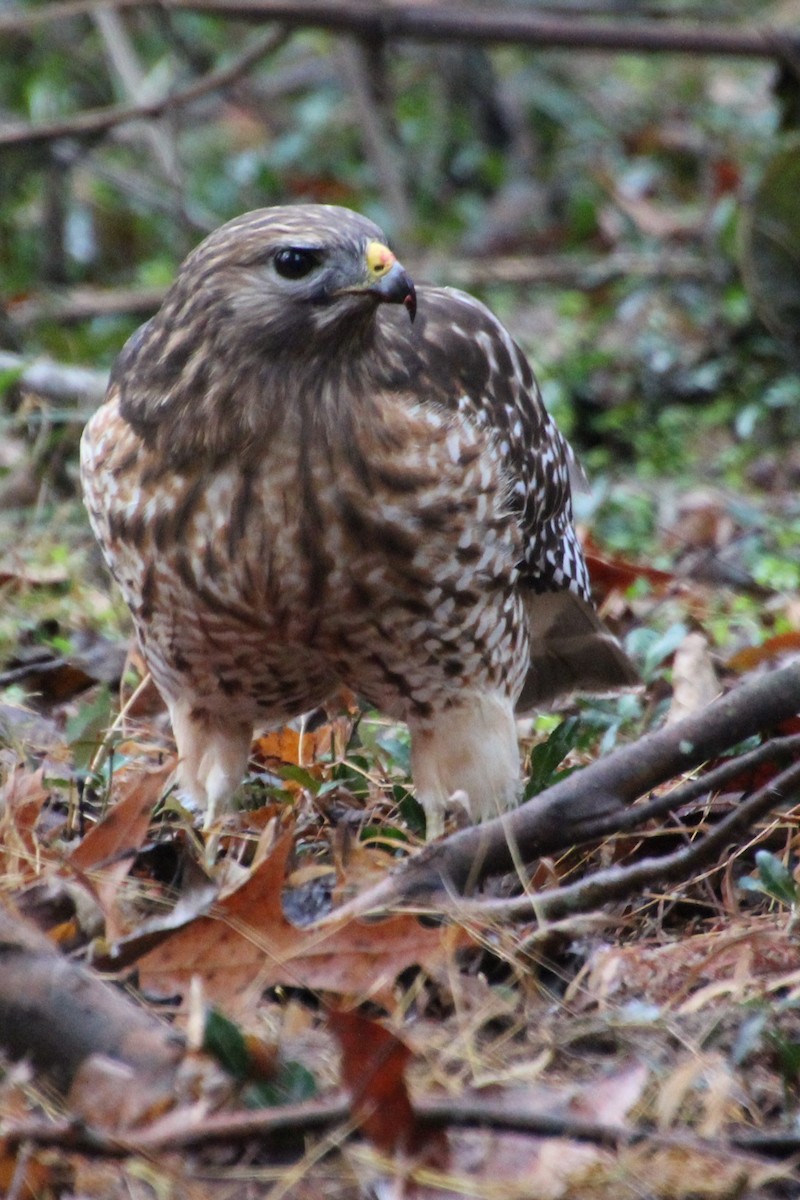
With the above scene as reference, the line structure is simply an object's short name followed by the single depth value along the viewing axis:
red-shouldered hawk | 7.23
